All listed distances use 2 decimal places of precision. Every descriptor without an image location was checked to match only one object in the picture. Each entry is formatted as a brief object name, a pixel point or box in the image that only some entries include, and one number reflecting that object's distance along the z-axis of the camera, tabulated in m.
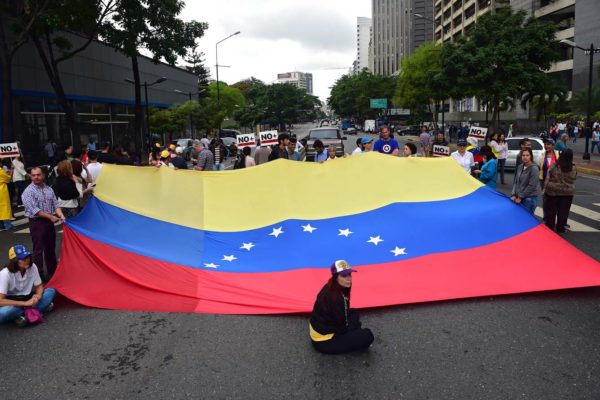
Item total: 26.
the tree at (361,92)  107.75
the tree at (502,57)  33.19
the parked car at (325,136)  23.33
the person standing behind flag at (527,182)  9.73
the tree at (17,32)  20.09
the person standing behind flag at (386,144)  12.35
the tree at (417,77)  56.82
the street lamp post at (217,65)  52.94
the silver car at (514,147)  20.17
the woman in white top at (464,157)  10.88
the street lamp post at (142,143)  34.63
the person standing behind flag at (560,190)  10.14
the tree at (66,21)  20.78
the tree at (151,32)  26.95
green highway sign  102.44
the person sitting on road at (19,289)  6.11
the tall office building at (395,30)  165.71
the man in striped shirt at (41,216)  7.68
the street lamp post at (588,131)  25.86
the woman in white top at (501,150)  17.70
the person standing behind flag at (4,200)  12.59
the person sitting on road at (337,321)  4.95
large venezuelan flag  6.71
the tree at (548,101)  45.03
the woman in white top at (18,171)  15.36
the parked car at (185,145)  30.59
